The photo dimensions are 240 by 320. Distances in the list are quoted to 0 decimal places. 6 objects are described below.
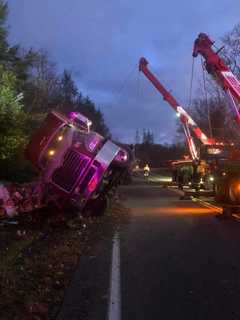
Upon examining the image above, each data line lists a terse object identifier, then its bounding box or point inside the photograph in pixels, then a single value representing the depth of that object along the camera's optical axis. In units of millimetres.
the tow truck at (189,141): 15122
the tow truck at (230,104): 8332
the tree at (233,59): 21964
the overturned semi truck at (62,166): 6711
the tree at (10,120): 11560
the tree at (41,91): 23519
